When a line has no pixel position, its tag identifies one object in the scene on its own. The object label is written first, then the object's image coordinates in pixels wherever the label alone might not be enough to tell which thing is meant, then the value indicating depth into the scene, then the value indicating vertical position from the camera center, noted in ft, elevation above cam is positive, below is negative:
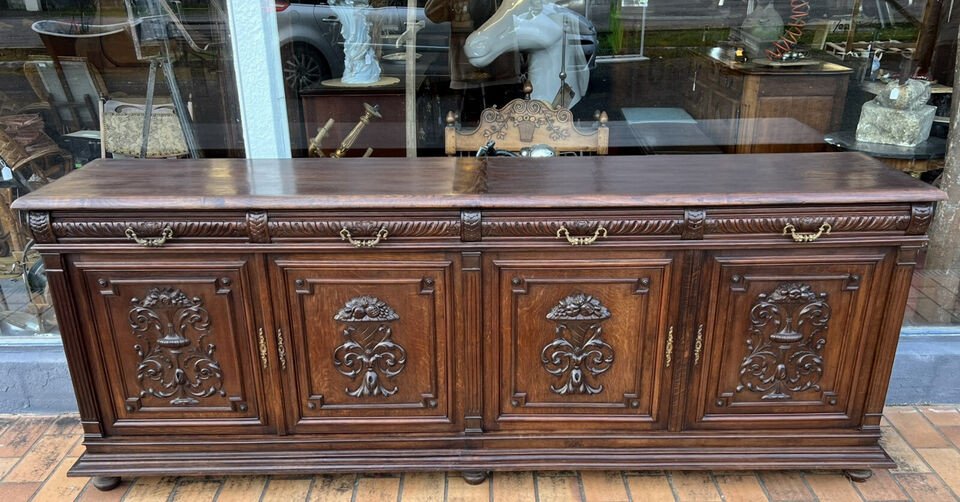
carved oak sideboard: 5.67 -2.71
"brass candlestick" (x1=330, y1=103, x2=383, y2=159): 8.90 -1.86
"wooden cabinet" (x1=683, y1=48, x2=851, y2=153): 10.06 -1.69
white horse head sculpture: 10.16 -0.69
